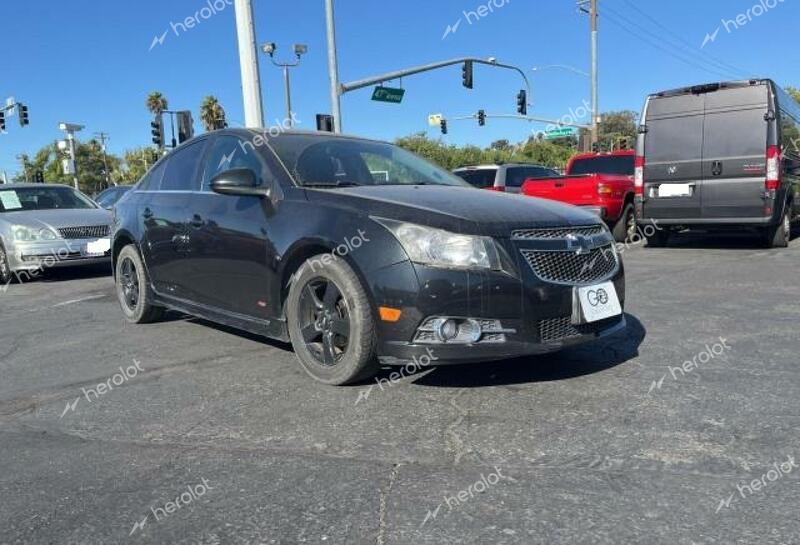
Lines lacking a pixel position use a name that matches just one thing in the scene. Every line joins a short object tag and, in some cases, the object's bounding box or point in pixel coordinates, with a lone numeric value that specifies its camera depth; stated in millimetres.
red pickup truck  10906
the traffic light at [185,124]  15055
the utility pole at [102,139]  76025
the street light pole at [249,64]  12695
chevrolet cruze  3428
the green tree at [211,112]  56969
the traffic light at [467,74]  25234
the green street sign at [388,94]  23844
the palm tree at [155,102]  62312
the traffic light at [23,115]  32812
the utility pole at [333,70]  19594
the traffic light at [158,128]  20247
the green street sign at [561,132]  47709
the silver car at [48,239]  9297
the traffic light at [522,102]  31159
